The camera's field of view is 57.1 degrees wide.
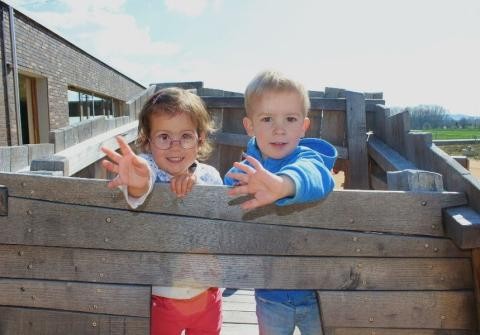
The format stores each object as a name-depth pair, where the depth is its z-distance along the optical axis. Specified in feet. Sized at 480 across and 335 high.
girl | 6.40
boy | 6.06
